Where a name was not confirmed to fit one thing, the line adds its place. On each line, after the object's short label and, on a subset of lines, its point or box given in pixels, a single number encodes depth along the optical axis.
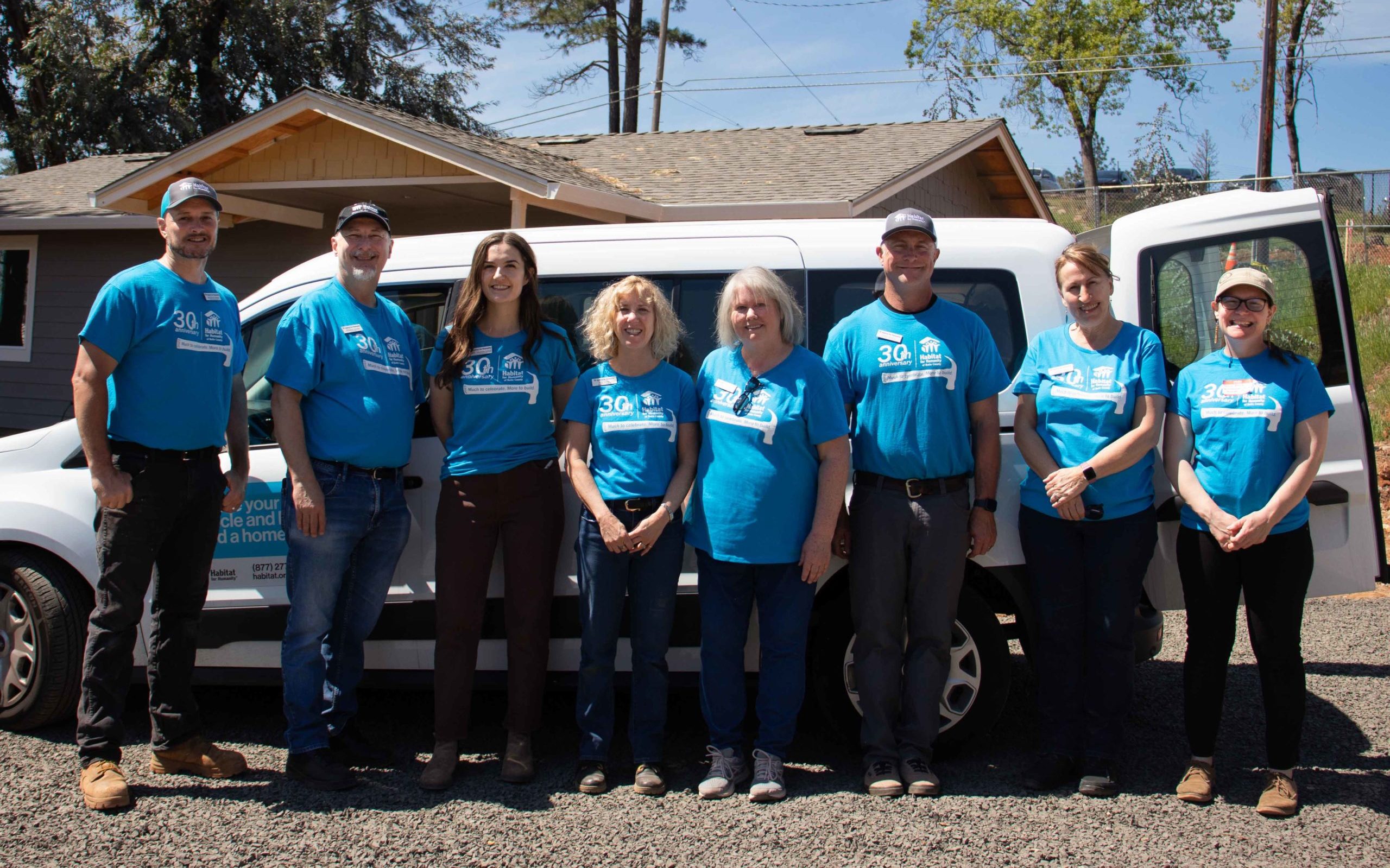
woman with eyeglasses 3.49
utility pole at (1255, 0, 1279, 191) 20.69
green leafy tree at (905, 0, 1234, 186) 35.22
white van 3.77
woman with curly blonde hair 3.64
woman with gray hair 3.56
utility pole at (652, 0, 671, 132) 26.50
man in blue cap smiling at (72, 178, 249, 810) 3.49
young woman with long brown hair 3.71
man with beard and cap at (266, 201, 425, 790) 3.62
